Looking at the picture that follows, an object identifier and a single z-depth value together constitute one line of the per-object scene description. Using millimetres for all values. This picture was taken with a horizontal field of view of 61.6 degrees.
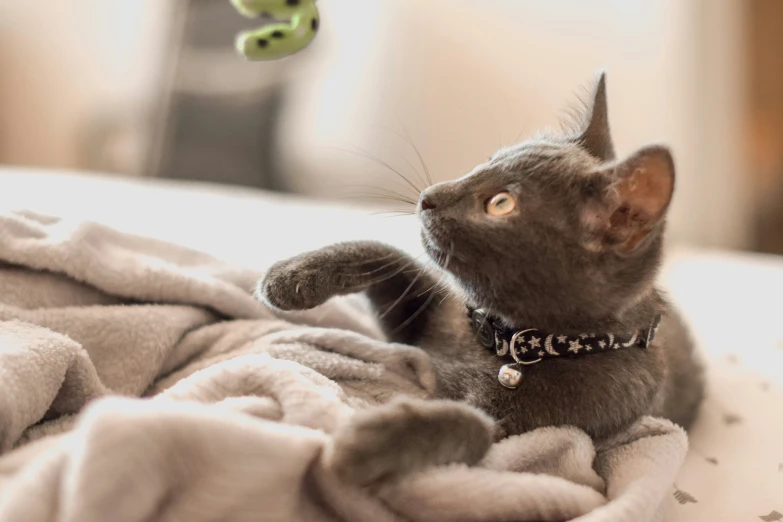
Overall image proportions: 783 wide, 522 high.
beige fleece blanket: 472
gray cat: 743
